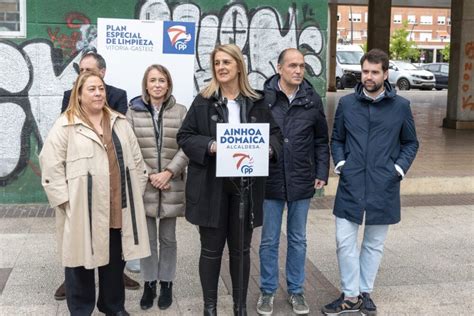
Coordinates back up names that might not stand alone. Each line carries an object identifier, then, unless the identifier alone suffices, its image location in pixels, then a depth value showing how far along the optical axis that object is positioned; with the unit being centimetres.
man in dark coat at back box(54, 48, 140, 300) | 479
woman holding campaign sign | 415
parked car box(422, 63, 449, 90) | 3338
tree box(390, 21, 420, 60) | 6875
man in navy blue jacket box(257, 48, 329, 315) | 457
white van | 3151
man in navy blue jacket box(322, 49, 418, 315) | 446
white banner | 568
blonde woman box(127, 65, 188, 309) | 461
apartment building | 8762
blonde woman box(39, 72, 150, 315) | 400
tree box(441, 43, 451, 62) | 7150
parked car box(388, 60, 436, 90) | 3222
